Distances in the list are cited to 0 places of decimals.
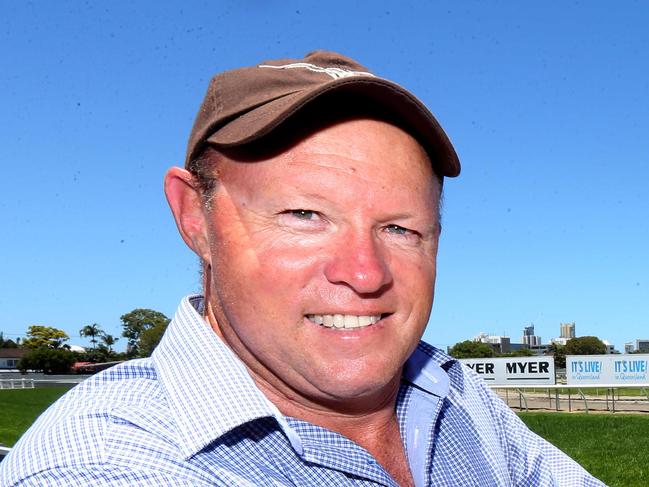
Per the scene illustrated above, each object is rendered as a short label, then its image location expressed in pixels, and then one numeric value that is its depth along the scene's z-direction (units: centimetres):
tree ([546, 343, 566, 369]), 8608
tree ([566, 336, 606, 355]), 9662
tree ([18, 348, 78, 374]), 8044
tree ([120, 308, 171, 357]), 10319
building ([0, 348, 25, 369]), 10629
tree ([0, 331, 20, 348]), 12575
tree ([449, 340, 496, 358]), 8188
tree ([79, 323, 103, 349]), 11382
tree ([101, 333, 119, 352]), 10688
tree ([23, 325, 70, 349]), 10438
